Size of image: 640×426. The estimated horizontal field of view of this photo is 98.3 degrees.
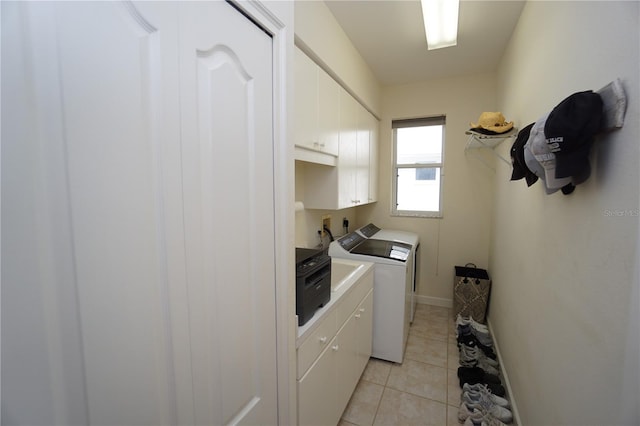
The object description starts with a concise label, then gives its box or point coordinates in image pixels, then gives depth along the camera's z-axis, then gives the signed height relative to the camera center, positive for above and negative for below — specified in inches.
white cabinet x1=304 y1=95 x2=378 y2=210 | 85.3 +9.0
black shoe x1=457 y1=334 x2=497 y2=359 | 92.4 -51.4
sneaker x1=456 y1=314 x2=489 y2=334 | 104.6 -49.3
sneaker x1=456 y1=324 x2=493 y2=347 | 98.8 -50.3
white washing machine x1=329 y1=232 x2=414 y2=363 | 89.6 -31.3
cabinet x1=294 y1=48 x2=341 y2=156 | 61.2 +22.6
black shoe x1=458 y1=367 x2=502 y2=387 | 79.4 -52.2
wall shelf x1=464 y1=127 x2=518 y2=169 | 74.4 +18.0
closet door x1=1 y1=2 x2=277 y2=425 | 16.0 -0.9
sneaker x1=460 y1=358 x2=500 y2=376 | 84.0 -52.6
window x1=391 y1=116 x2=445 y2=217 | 129.4 +14.9
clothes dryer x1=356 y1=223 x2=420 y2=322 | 114.8 -16.9
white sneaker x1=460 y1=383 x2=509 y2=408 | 71.3 -52.8
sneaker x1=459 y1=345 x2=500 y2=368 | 87.7 -51.8
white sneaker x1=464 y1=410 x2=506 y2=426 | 65.3 -53.3
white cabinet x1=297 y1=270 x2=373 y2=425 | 49.1 -35.3
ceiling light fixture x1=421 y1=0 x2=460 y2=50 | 64.5 +44.7
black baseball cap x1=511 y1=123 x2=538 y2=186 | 49.8 +7.3
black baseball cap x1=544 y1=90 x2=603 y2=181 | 31.8 +7.8
